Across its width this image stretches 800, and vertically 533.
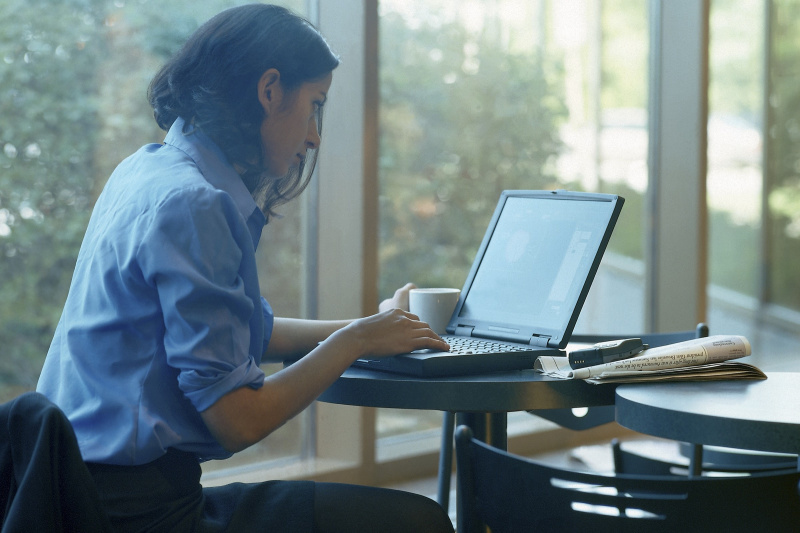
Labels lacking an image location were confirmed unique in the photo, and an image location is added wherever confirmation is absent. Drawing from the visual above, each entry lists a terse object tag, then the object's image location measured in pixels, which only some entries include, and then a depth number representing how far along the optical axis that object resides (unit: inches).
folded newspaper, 113.3
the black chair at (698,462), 130.9
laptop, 115.8
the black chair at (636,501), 100.4
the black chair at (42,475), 100.6
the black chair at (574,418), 131.7
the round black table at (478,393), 111.3
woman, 106.4
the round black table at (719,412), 104.6
